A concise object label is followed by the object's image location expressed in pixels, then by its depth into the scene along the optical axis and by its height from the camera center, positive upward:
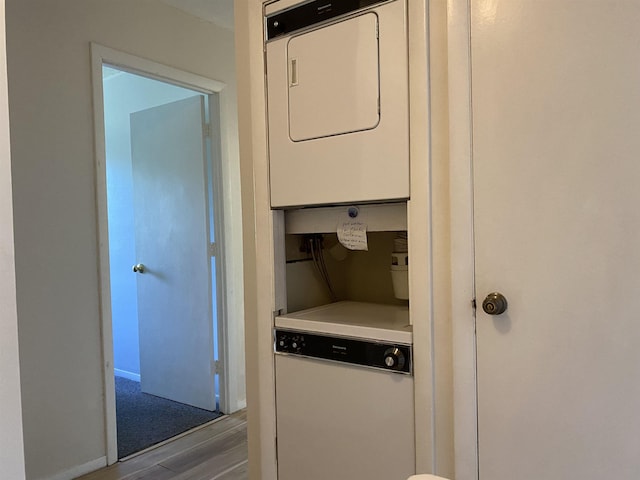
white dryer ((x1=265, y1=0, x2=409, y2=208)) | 1.37 +0.39
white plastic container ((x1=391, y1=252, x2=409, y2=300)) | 1.71 -0.19
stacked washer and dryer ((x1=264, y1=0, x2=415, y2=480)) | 1.39 +0.07
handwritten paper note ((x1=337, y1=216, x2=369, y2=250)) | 1.57 -0.03
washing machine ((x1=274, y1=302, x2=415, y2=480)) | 1.40 -0.55
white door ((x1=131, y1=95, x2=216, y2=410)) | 3.26 -0.17
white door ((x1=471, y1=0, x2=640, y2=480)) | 1.07 -0.04
